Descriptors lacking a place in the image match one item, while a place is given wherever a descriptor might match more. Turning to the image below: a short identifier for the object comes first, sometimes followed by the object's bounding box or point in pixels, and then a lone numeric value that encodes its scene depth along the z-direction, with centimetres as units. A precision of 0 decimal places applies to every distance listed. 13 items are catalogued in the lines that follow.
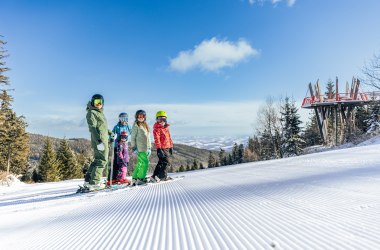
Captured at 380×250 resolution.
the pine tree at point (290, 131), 3622
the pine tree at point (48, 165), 4162
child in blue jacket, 771
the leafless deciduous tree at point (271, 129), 3766
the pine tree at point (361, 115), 3958
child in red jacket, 731
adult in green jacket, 605
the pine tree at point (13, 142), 3447
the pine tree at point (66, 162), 4666
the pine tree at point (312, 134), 4951
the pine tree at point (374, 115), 3155
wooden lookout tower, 2489
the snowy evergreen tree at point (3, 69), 2267
